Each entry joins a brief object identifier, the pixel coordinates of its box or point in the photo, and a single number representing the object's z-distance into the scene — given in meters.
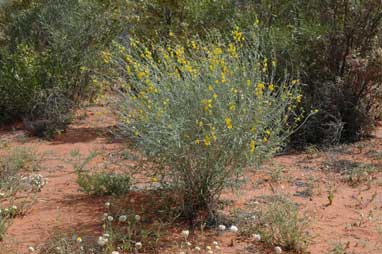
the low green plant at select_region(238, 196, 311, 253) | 4.48
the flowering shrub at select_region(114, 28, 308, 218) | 4.55
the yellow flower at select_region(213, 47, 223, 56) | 4.79
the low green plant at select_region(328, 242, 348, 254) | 4.33
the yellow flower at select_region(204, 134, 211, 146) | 4.32
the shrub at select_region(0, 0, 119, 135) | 10.02
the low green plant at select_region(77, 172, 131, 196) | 5.72
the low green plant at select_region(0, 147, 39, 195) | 5.95
